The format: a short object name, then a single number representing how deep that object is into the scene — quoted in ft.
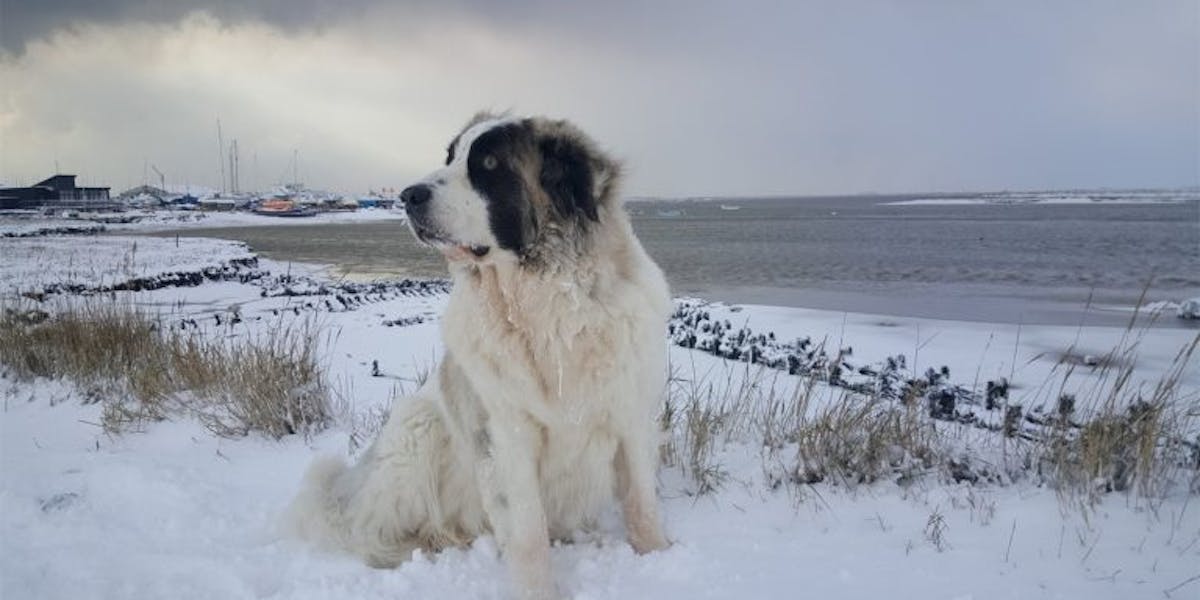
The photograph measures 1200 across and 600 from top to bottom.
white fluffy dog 9.51
